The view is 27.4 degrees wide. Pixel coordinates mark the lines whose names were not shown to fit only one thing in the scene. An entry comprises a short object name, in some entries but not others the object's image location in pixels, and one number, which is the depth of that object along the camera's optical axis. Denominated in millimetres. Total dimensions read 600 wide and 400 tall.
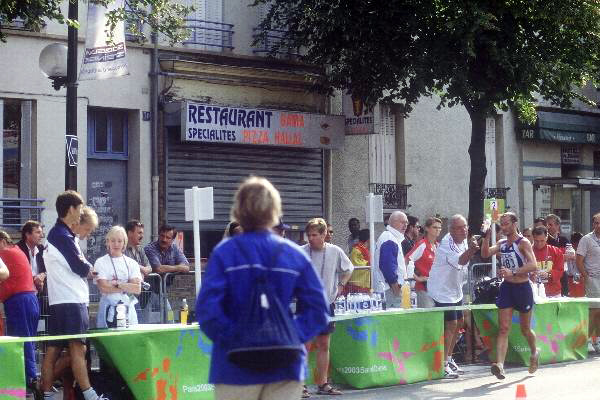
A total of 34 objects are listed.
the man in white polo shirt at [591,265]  17266
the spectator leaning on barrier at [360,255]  17875
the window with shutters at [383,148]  26203
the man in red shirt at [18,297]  12359
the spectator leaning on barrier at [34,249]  13682
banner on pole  16203
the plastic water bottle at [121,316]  11406
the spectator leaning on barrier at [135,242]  14375
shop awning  29844
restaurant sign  21844
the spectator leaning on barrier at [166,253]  14945
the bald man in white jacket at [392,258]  14055
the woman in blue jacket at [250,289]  6004
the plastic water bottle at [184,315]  11930
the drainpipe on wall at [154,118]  21734
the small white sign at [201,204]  13630
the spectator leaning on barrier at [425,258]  15258
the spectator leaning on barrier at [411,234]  17742
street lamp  15152
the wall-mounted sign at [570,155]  31422
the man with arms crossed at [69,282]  10719
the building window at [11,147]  20172
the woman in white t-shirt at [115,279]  11633
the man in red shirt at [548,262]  16875
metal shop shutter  22250
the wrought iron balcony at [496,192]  29250
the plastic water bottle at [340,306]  13252
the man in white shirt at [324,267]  12602
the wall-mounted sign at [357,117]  24406
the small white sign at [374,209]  16109
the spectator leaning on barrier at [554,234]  19484
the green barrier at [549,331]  15406
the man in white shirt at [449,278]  14148
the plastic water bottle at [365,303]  13445
